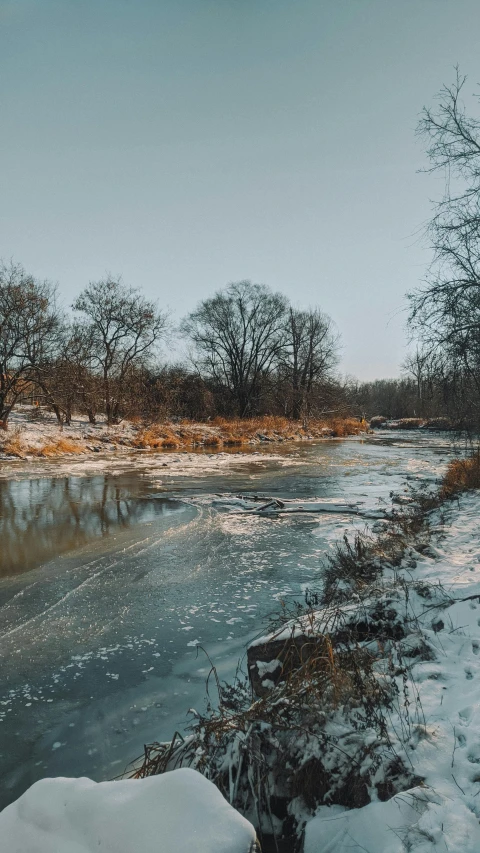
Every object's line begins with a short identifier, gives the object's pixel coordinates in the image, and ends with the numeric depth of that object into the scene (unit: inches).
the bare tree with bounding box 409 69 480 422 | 367.6
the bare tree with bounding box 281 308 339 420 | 1680.6
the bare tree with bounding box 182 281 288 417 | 1659.7
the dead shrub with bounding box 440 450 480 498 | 379.9
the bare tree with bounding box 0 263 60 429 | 828.0
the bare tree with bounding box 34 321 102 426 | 889.5
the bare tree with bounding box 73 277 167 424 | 1126.4
